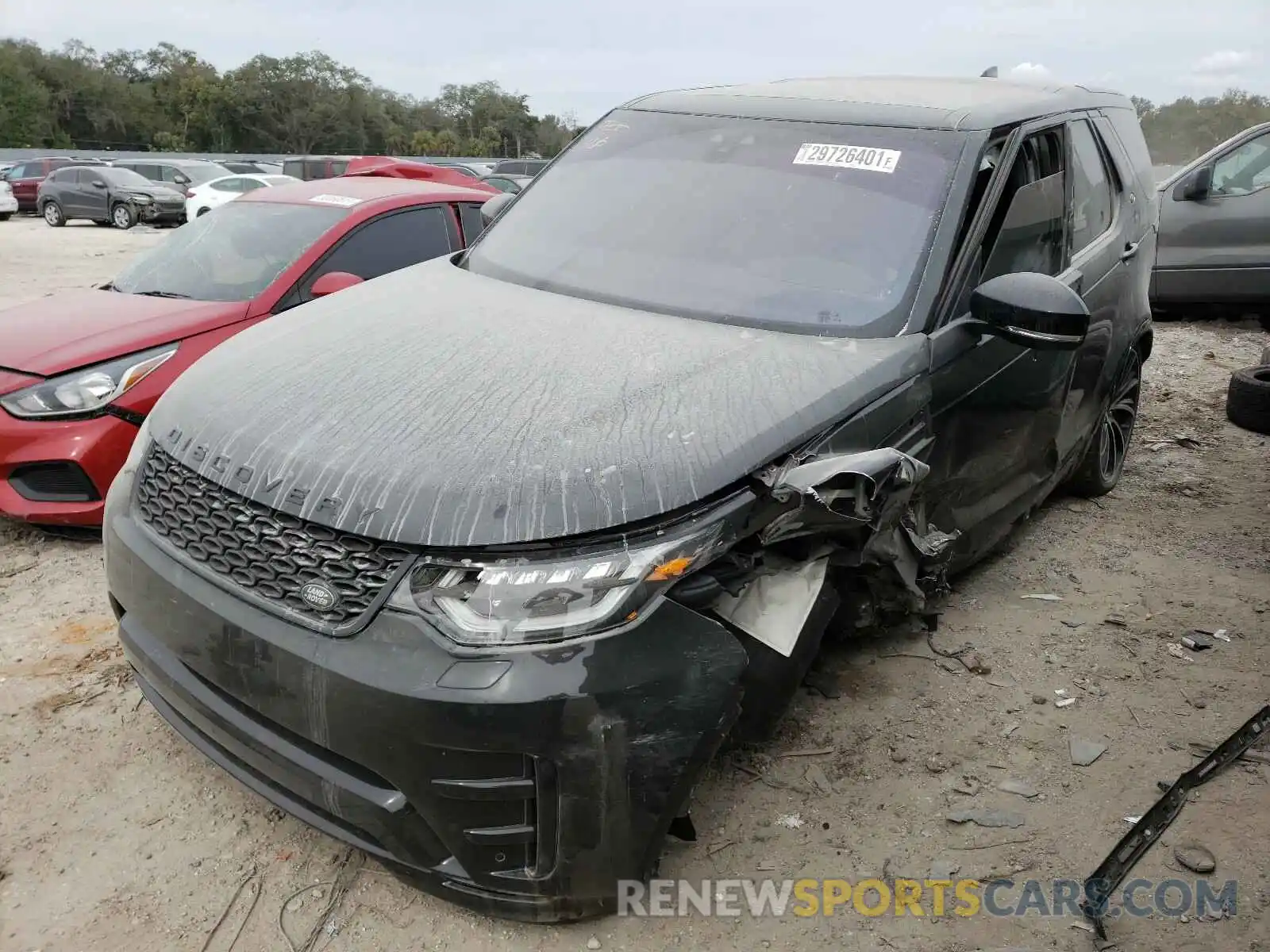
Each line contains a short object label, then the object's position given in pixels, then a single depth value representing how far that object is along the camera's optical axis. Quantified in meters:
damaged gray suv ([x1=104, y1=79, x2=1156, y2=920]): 1.97
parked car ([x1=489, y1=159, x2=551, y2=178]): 29.52
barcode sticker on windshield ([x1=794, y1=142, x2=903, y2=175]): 3.06
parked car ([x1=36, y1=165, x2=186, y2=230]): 22.27
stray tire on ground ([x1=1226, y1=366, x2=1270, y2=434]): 5.58
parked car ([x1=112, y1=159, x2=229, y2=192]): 25.72
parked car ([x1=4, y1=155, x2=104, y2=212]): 26.70
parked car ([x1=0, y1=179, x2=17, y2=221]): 24.97
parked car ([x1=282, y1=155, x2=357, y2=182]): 25.77
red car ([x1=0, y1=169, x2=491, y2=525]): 4.03
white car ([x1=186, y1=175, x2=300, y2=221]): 20.66
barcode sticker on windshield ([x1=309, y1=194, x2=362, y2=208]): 5.23
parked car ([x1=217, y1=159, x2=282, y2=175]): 28.05
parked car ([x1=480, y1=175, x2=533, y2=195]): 23.08
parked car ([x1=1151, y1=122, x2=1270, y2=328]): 7.80
